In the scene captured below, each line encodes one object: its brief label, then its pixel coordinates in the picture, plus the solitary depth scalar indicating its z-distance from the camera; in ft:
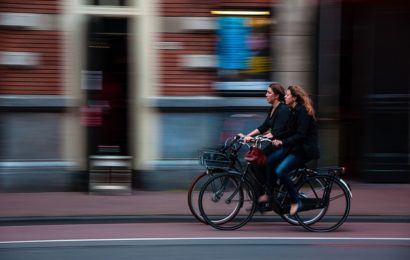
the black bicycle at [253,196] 56.13
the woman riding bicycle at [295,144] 54.95
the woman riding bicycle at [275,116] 55.83
